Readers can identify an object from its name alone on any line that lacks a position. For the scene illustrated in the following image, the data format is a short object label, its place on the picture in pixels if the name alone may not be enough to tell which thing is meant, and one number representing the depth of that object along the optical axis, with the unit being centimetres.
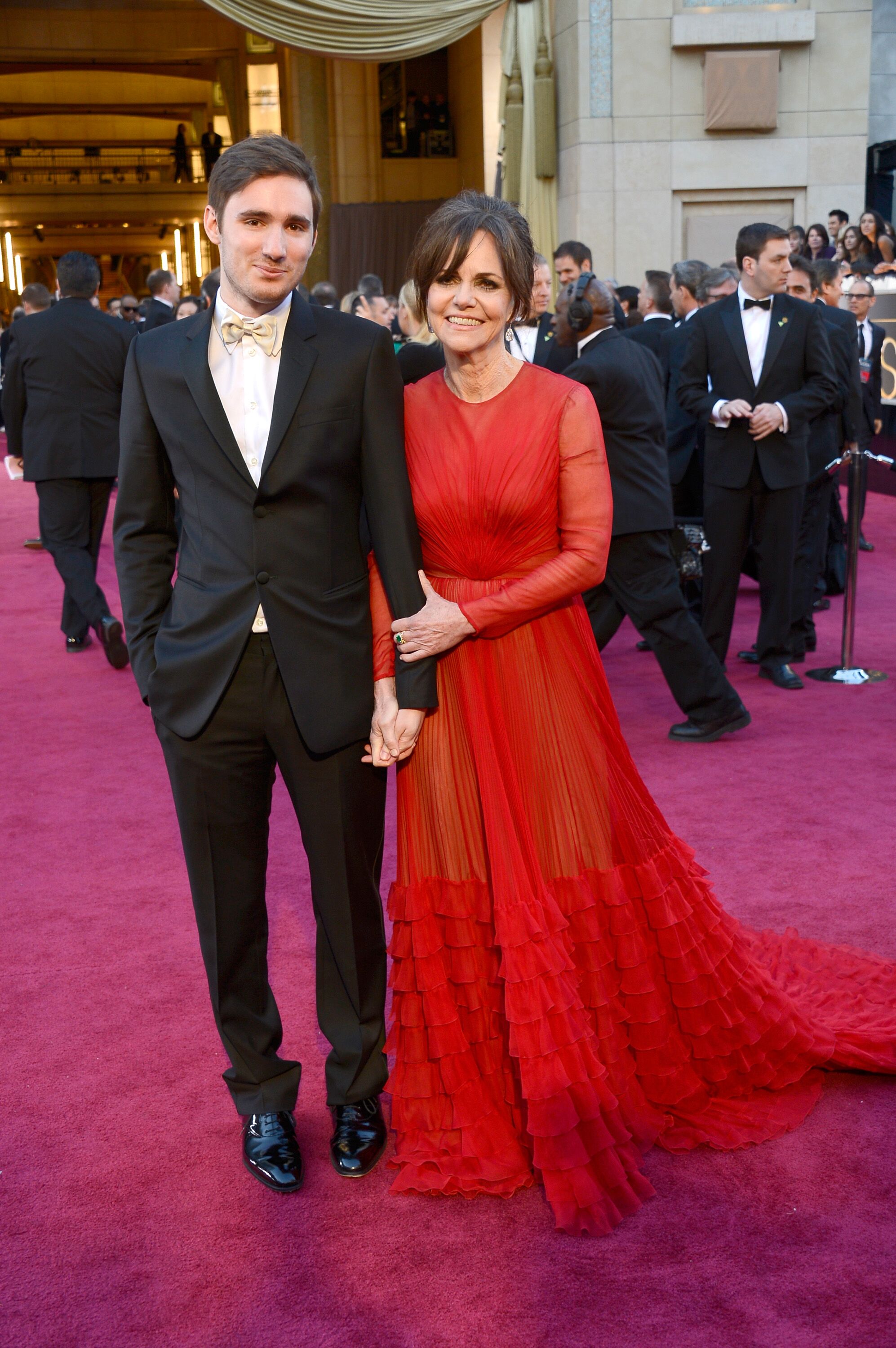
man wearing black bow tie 511
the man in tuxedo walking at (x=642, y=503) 454
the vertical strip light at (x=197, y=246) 3394
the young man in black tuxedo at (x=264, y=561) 203
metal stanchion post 552
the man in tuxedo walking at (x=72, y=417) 619
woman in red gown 215
